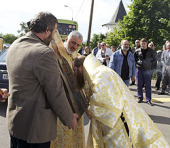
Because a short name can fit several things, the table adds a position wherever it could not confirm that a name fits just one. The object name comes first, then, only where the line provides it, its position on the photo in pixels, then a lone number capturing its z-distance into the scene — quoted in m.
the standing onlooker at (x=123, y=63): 5.29
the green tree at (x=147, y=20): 21.83
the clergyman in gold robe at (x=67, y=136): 2.64
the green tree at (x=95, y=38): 57.09
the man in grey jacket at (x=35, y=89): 1.58
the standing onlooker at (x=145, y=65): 5.98
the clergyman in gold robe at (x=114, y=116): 2.00
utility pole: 14.74
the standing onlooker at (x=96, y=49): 9.45
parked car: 5.09
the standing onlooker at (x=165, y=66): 7.45
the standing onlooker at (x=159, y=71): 8.68
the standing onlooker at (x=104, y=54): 7.21
